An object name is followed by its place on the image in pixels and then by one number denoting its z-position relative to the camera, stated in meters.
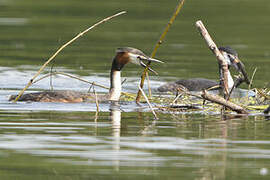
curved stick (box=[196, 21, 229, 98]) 13.27
